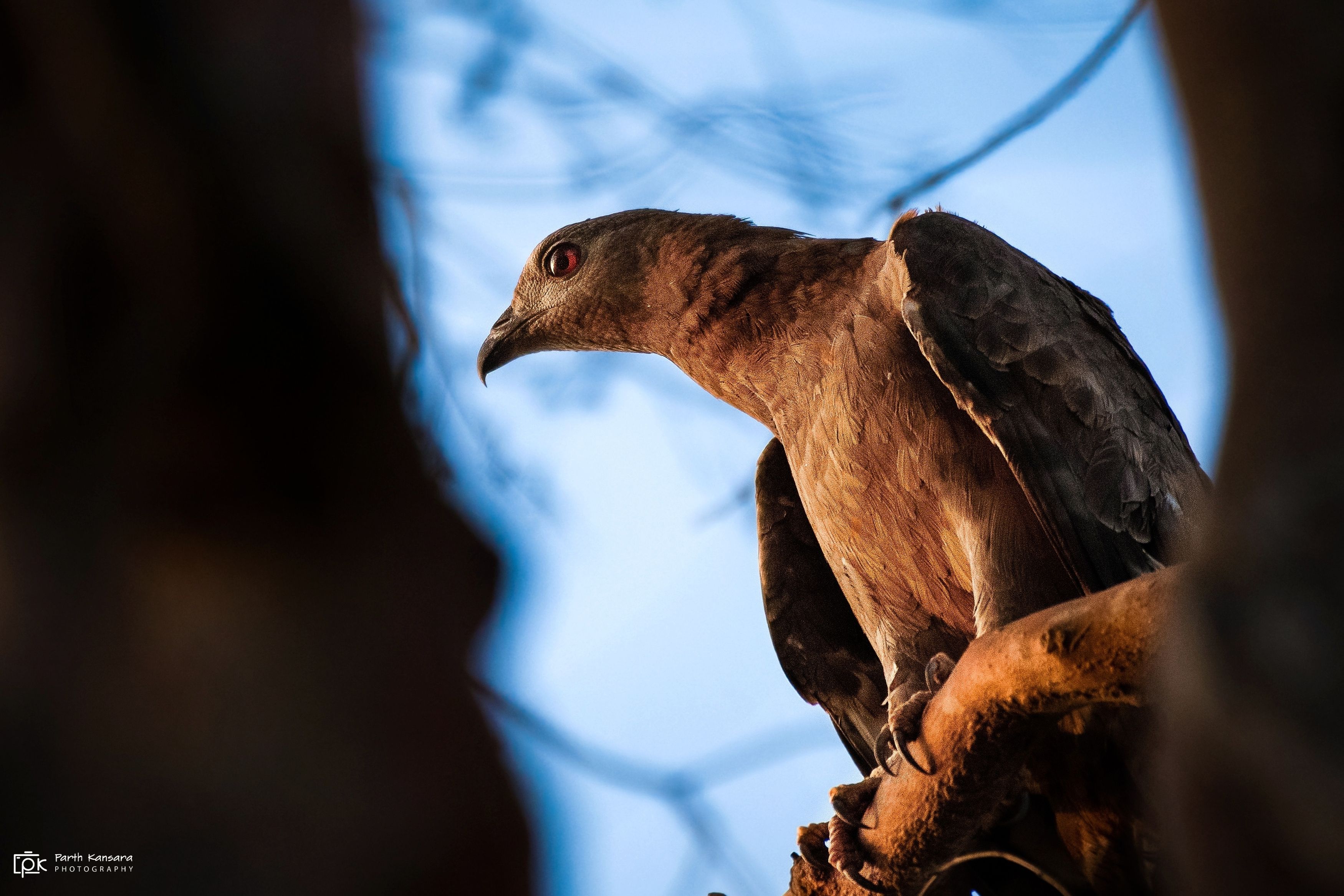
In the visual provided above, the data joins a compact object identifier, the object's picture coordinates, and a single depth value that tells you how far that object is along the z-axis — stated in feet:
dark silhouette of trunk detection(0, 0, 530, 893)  11.00
